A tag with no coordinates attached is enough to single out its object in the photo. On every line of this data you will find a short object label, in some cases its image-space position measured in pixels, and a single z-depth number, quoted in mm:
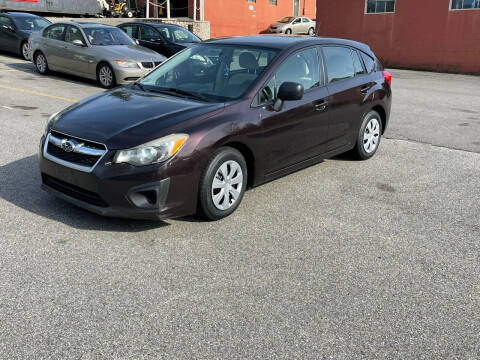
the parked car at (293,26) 33969
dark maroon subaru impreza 4258
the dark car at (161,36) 14945
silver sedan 11875
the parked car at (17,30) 16370
